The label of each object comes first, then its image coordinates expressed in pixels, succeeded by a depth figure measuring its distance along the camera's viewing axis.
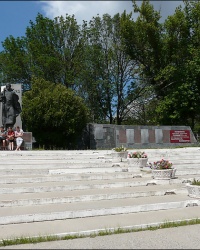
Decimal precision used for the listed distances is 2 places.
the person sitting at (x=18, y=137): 17.94
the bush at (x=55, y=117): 28.05
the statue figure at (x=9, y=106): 19.03
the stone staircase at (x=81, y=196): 6.57
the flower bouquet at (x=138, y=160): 13.18
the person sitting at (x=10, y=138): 18.05
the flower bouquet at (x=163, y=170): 10.98
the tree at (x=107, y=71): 37.50
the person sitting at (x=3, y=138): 18.11
